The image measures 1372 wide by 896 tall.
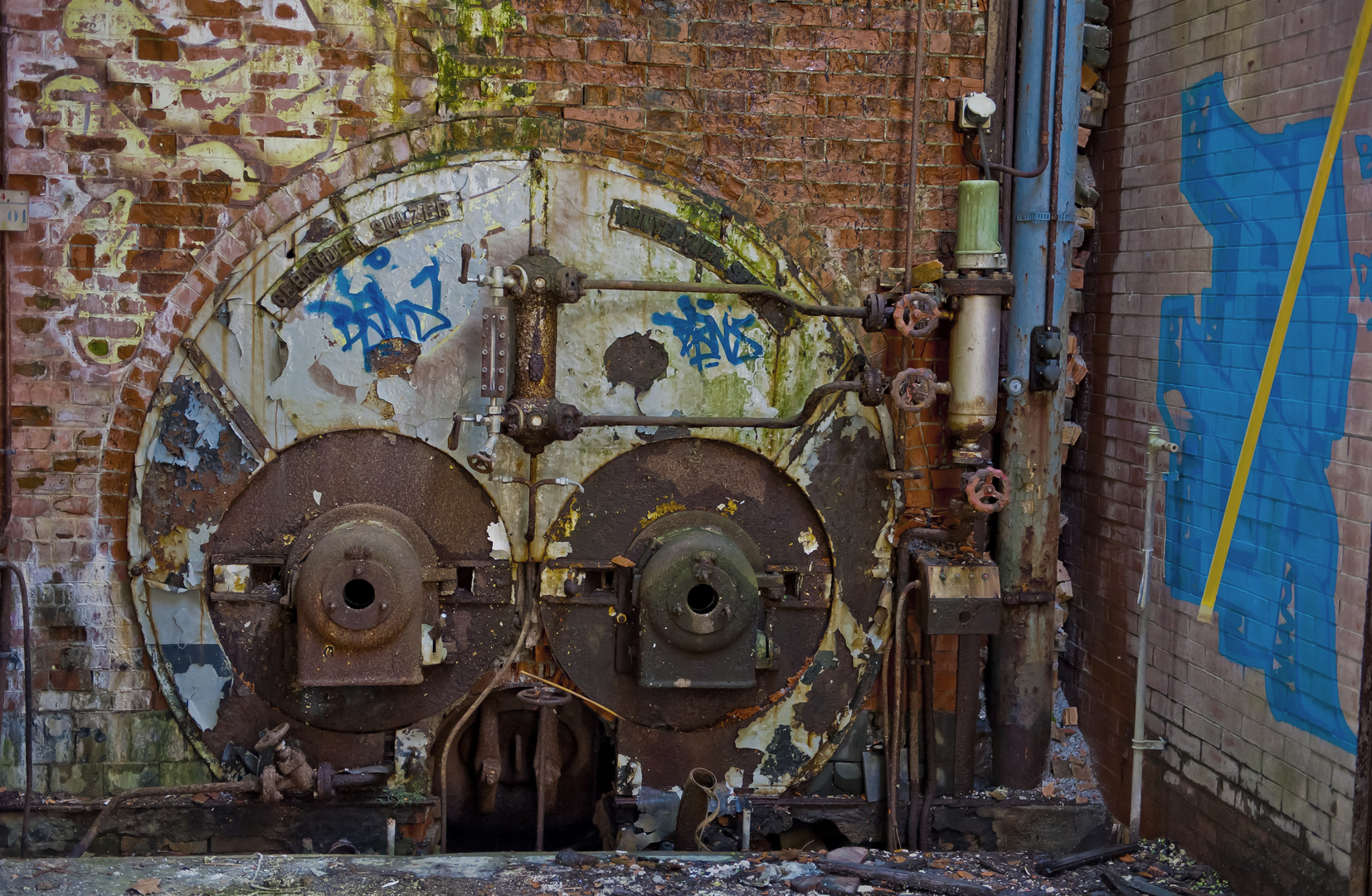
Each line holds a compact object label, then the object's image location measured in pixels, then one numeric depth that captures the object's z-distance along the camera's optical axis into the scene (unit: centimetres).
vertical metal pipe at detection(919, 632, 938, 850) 406
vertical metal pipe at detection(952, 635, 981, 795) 409
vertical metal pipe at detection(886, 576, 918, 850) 402
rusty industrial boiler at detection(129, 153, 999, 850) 371
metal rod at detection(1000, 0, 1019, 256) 394
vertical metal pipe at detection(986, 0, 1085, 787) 395
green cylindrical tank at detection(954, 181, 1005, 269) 379
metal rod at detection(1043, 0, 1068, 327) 392
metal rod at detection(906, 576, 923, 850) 405
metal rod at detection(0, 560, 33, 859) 366
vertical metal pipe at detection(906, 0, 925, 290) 381
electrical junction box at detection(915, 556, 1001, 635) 385
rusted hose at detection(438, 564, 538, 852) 390
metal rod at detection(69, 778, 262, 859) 366
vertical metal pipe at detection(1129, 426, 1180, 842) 388
